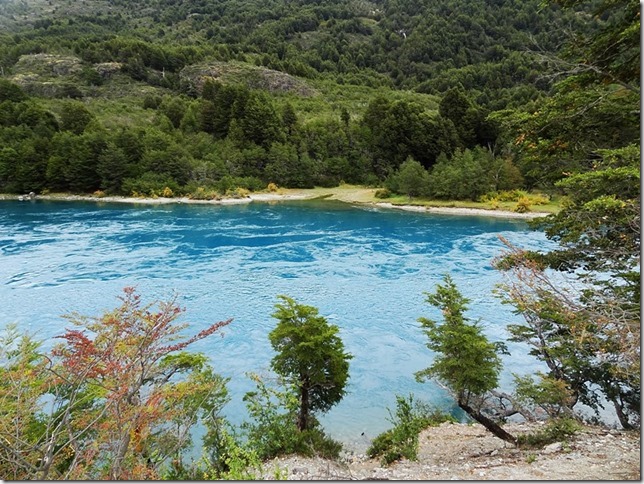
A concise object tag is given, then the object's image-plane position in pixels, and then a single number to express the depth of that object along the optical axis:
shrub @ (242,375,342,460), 7.52
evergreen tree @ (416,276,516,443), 7.39
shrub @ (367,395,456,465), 7.43
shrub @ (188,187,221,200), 43.50
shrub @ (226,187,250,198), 44.66
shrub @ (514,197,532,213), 33.19
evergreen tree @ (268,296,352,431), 8.40
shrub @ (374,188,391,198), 42.72
